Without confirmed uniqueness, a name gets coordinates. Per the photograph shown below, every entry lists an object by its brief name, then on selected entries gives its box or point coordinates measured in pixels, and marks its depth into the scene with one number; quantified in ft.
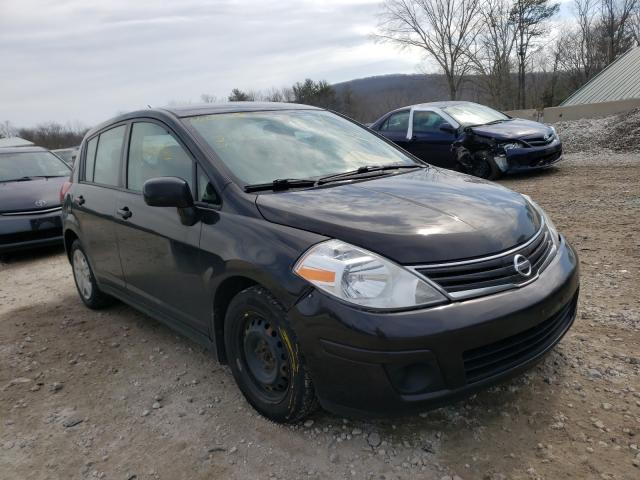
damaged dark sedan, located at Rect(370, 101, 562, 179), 28.99
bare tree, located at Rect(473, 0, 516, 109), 135.13
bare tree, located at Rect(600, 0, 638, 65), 144.56
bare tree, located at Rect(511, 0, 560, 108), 127.85
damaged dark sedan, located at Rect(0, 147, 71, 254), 22.89
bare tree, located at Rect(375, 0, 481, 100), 134.62
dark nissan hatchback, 6.95
